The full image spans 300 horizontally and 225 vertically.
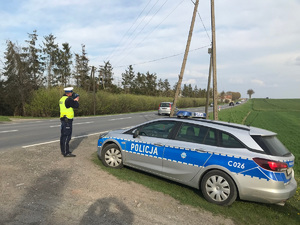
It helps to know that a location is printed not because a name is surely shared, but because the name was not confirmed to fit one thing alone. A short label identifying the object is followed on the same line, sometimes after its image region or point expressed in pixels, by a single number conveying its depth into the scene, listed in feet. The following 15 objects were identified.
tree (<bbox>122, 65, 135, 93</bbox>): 223.51
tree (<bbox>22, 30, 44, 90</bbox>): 90.40
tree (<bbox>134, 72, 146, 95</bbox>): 226.69
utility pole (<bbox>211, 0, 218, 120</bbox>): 37.60
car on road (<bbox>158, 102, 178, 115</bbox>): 88.08
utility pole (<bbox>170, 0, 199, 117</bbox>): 37.37
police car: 11.81
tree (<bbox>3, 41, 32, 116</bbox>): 86.63
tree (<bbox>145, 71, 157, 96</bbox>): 241.84
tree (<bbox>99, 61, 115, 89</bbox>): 189.79
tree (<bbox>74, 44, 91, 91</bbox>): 176.14
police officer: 19.39
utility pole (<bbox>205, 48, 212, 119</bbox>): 59.98
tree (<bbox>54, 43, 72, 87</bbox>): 167.94
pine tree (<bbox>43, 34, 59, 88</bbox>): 160.76
